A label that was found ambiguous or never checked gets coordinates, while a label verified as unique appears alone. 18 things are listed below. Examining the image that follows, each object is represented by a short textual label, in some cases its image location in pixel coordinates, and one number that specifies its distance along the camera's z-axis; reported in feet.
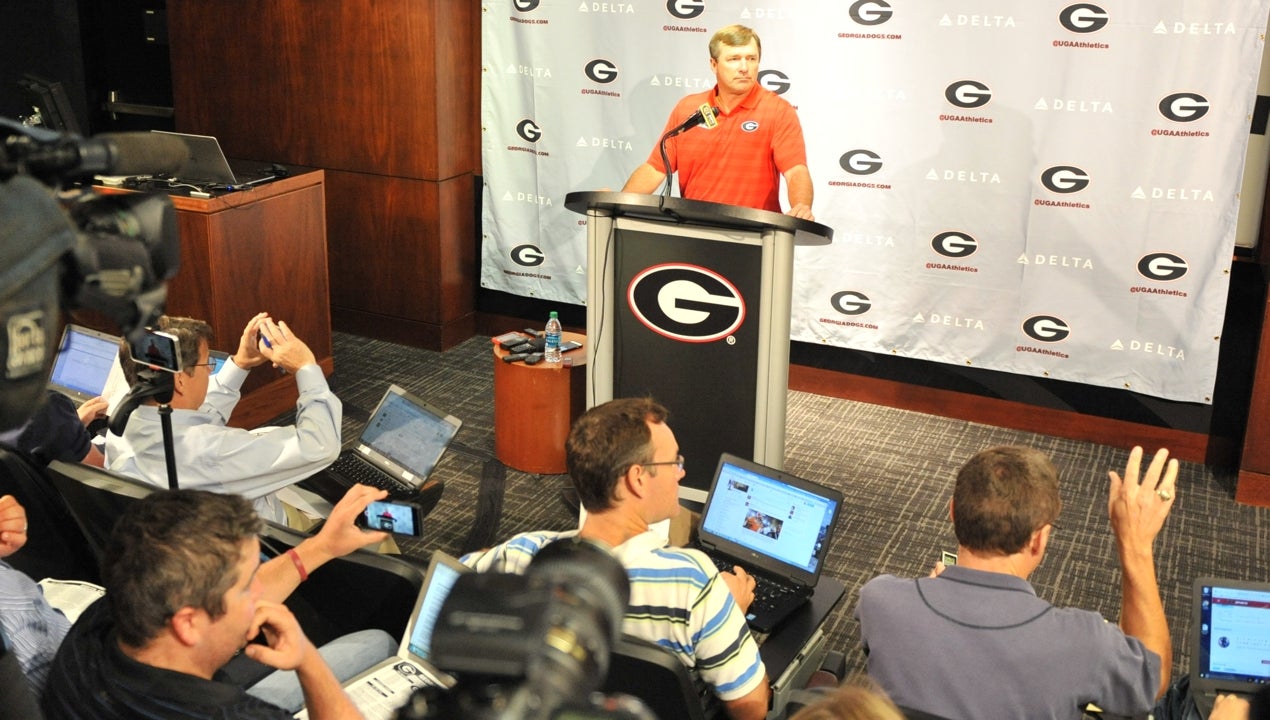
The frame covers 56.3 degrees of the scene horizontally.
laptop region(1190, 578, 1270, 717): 7.69
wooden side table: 15.38
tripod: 9.31
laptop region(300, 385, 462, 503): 11.62
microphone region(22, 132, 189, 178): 3.97
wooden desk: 16.33
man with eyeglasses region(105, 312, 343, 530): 10.15
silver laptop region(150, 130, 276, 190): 16.60
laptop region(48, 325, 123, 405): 12.50
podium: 12.23
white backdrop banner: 15.26
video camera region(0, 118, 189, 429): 3.27
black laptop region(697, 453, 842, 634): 8.89
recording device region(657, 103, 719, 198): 12.18
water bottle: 15.40
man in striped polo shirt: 6.98
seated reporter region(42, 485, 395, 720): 5.76
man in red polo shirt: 15.23
